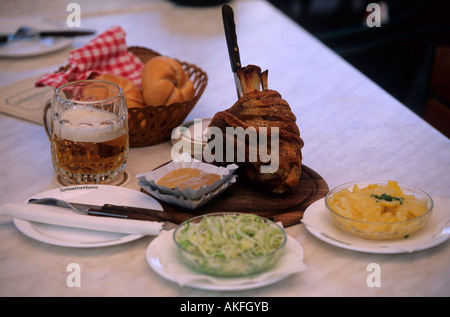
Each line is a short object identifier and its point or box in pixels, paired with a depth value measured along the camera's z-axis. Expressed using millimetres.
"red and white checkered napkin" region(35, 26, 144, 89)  1953
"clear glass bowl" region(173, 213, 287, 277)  1127
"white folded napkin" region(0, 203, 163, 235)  1312
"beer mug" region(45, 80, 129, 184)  1533
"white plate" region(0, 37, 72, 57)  2611
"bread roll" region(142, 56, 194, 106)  1833
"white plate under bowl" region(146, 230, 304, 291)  1128
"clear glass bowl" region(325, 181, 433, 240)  1251
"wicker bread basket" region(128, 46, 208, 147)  1729
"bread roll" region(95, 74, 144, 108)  1814
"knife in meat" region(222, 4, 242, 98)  1650
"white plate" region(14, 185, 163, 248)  1310
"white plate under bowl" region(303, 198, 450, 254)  1247
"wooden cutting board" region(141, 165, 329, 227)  1440
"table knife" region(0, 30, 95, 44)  2725
